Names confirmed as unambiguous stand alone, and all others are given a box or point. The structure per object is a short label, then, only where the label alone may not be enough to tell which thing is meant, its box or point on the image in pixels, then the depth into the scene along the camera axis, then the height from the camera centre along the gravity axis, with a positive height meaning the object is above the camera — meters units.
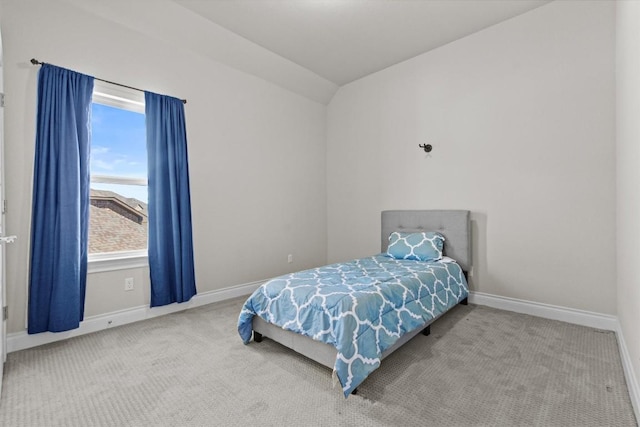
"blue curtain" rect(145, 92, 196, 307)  2.99 +0.07
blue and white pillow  3.21 -0.43
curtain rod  2.36 +1.18
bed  1.80 -0.67
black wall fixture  3.71 +0.71
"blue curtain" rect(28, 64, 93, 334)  2.36 +0.07
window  2.85 +0.35
